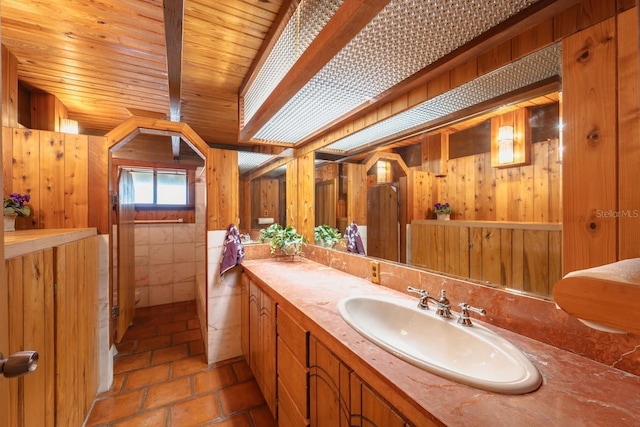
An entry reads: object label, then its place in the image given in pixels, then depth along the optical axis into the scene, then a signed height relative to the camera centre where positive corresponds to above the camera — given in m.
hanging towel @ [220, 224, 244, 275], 2.21 -0.31
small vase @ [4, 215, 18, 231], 1.52 -0.05
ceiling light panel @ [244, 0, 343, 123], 1.10 +0.84
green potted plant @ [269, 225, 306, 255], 2.38 -0.27
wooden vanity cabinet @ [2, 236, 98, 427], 0.98 -0.56
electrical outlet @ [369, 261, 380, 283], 1.64 -0.37
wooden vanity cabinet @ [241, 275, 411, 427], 0.85 -0.71
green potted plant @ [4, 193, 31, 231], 1.53 +0.04
